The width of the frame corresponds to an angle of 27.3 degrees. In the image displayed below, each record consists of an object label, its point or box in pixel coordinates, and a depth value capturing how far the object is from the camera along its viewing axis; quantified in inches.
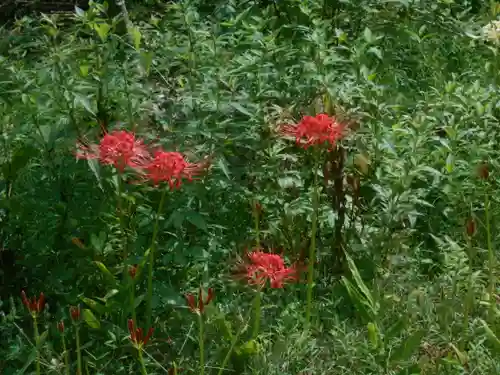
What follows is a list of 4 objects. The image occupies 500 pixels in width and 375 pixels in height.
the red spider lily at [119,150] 113.3
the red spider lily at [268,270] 112.4
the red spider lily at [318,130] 120.6
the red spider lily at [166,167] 111.8
